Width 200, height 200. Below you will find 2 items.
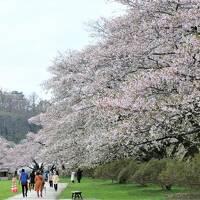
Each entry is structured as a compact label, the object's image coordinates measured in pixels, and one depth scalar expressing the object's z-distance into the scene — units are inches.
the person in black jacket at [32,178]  1576.5
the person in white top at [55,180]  1456.8
